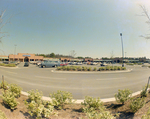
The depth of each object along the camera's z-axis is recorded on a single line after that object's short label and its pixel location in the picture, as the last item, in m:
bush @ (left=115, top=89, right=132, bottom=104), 4.03
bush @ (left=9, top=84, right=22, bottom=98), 4.79
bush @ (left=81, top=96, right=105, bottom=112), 3.73
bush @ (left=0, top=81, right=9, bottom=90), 5.88
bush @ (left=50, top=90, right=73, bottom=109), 3.78
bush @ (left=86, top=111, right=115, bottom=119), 2.55
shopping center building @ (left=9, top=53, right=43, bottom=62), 59.97
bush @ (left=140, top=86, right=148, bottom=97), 4.92
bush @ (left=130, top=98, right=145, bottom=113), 3.27
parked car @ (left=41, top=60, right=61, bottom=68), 25.79
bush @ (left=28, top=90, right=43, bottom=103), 4.00
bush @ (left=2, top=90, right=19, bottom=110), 3.30
